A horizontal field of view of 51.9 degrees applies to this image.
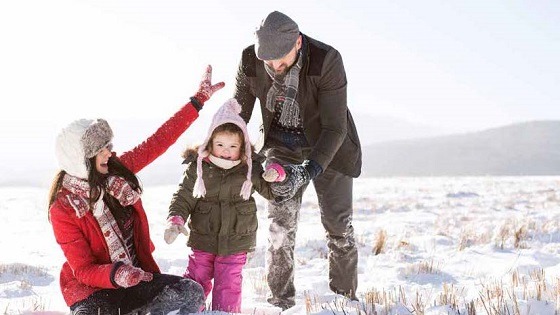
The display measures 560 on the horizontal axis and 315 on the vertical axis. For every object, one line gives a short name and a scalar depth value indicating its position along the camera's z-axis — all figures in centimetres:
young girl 393
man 394
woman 343
